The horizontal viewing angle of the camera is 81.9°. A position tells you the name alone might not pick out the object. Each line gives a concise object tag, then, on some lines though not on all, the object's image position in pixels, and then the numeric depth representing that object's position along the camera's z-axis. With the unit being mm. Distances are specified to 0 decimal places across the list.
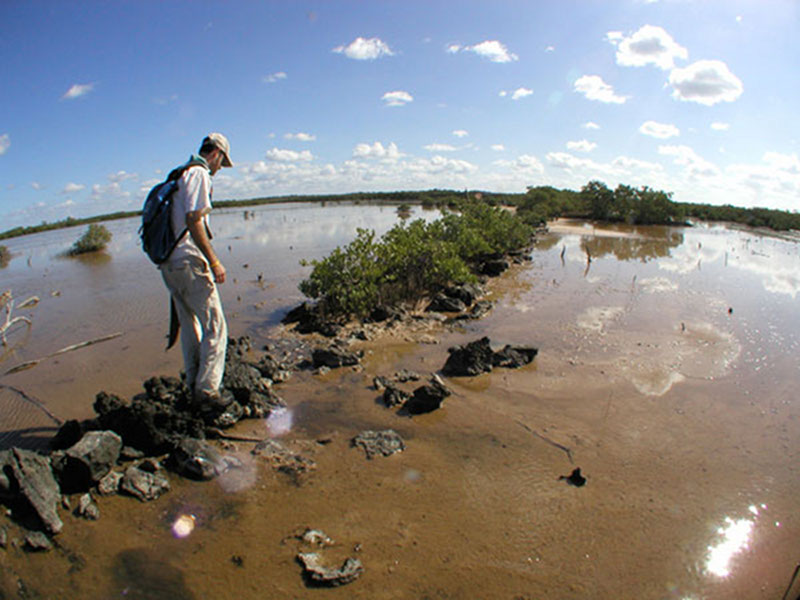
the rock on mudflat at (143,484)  3765
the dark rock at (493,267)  15727
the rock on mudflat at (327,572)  3010
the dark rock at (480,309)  10123
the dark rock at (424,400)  5453
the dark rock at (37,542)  3129
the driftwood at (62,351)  7080
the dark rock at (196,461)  4043
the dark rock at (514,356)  6969
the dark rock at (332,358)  6906
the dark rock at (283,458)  4242
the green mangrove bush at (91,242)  25922
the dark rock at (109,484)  3782
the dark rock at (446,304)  10617
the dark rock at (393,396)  5668
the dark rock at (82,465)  3744
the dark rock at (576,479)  4137
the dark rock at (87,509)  3496
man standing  4129
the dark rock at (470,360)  6656
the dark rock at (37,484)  3332
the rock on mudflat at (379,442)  4578
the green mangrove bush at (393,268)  9648
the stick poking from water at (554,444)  4671
